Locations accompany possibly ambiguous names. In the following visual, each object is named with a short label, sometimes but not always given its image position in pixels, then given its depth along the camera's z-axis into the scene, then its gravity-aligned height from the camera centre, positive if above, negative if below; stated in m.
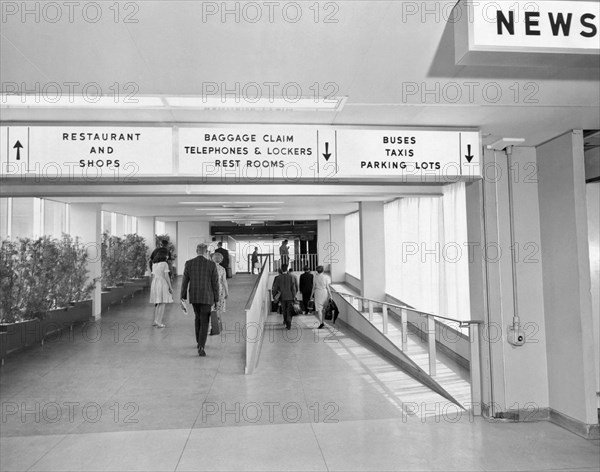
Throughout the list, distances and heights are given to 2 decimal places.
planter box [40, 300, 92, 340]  8.38 -1.14
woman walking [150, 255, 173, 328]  9.08 -0.50
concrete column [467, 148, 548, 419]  4.77 -0.34
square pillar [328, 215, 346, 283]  19.23 +0.27
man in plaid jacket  6.79 -0.41
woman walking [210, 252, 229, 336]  8.09 -0.87
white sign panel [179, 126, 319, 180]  3.68 +0.81
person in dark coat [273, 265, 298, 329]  10.68 -0.84
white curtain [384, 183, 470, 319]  8.57 -0.02
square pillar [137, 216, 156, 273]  18.83 +1.09
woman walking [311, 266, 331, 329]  11.29 -0.95
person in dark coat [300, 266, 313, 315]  13.04 -0.88
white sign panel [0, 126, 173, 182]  3.54 +0.81
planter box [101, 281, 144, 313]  12.10 -1.00
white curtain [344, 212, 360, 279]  17.93 +0.34
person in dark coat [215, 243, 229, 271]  16.86 -0.12
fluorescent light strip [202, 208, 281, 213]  14.71 +1.44
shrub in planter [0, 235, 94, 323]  7.23 -0.29
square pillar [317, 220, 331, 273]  20.92 +0.49
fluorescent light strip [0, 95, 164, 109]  3.31 +1.13
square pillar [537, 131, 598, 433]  4.30 -0.29
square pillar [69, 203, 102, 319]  10.70 +0.59
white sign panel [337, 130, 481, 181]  3.78 +0.78
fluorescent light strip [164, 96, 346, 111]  3.46 +1.14
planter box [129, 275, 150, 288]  15.74 -0.83
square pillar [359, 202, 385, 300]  12.87 +0.10
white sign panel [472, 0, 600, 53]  1.60 +0.76
